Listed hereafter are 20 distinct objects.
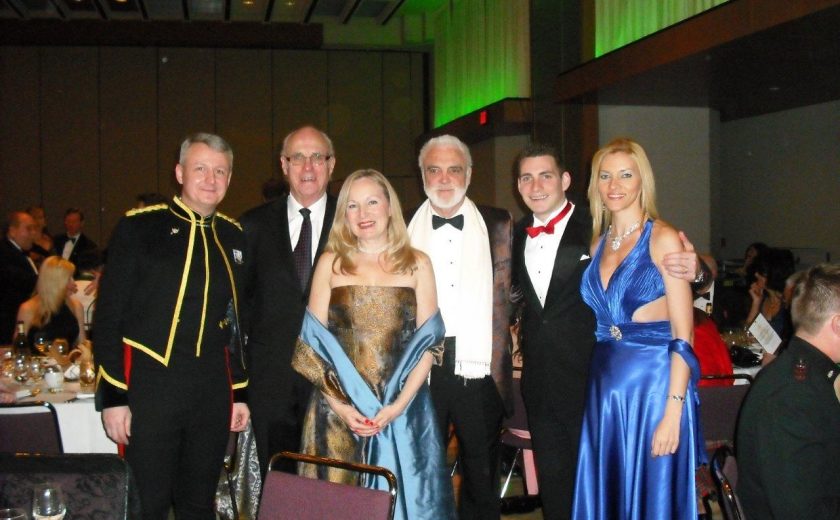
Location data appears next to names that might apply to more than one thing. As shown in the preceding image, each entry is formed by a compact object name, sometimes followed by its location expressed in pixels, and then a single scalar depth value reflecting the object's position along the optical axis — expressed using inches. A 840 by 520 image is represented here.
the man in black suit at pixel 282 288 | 128.4
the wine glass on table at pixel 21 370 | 165.3
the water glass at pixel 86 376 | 157.8
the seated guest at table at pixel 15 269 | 268.7
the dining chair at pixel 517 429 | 165.9
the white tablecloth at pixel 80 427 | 147.3
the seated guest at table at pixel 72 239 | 414.3
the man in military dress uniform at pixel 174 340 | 110.3
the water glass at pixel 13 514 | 72.2
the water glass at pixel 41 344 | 189.9
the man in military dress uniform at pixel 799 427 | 88.4
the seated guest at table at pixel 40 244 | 364.4
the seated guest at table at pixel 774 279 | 220.7
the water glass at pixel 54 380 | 158.6
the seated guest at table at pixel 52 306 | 207.5
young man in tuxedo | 127.3
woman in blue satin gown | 109.7
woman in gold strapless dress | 116.0
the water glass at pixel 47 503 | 72.8
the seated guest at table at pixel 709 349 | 158.7
